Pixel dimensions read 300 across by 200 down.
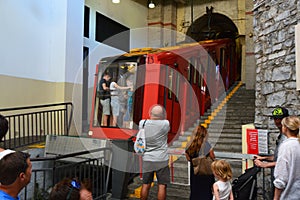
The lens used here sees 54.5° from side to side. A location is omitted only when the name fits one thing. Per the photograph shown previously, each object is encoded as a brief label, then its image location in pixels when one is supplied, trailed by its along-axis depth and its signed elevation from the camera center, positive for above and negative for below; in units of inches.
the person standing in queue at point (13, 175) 64.6 -16.4
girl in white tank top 105.2 -27.6
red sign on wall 173.6 -20.8
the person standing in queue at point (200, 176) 120.0 -27.7
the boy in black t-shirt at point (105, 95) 234.8 +6.7
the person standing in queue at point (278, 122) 115.2 -6.3
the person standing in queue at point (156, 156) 142.2 -25.1
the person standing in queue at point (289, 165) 91.0 -18.4
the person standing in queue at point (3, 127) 92.0 -7.9
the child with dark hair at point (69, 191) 59.1 -18.2
